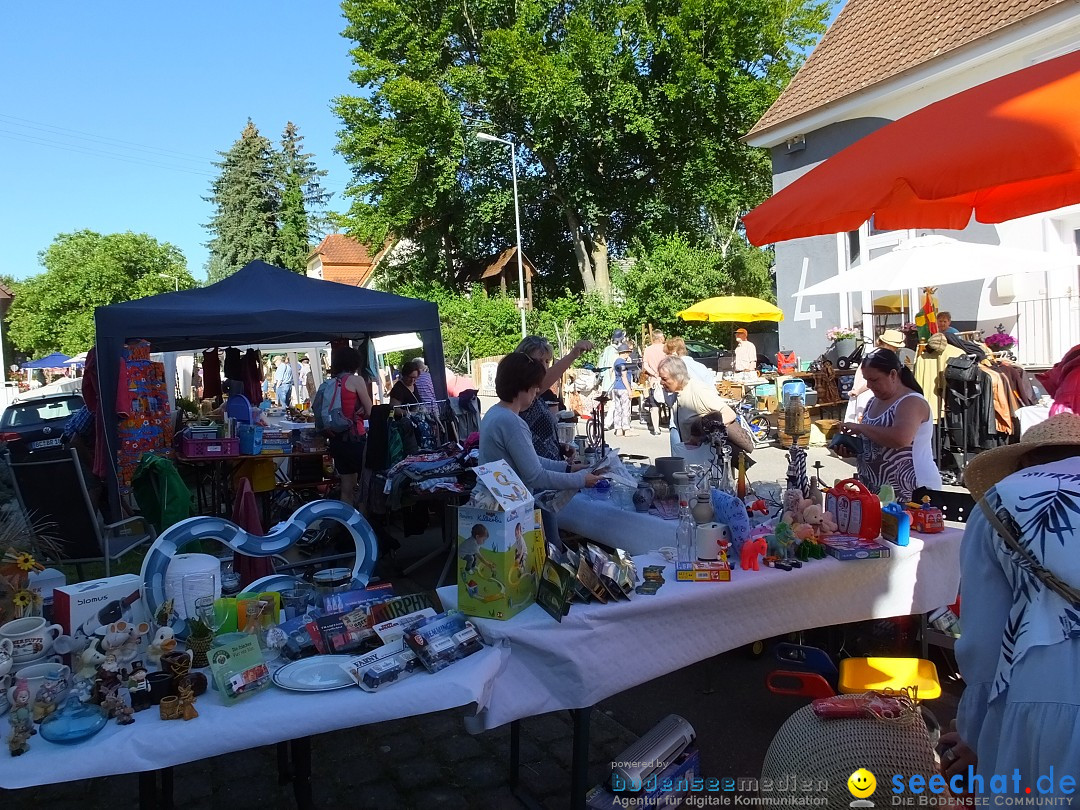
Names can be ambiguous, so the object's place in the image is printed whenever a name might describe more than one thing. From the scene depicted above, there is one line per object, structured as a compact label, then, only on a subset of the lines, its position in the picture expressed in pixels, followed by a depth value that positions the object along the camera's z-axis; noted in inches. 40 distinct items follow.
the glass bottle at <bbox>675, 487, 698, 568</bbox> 115.6
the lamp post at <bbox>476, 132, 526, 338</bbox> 798.0
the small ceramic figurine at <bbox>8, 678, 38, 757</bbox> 68.1
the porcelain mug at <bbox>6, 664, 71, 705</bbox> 74.2
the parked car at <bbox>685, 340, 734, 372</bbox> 733.3
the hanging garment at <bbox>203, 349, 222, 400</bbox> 417.7
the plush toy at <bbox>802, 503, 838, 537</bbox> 124.1
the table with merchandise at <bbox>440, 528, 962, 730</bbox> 91.2
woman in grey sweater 133.0
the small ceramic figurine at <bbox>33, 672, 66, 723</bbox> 72.4
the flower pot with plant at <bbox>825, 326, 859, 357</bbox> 418.7
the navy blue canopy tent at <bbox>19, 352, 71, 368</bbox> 1255.1
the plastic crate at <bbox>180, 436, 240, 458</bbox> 264.4
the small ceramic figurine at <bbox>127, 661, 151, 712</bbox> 75.5
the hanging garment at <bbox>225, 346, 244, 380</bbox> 399.2
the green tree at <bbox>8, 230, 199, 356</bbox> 1547.7
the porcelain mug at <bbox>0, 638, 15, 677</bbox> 76.4
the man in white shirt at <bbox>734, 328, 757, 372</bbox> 523.8
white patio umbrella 320.5
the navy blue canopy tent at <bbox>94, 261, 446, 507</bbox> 256.2
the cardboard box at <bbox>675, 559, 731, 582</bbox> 108.1
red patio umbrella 87.6
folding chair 177.6
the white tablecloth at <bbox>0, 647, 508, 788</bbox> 67.5
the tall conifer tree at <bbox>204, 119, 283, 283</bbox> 1475.1
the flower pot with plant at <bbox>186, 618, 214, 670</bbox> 82.4
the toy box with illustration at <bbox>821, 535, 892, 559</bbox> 116.9
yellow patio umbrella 578.9
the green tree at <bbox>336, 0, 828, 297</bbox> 841.5
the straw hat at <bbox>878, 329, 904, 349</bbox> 354.6
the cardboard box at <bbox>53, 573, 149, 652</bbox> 87.2
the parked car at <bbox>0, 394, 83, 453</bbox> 437.7
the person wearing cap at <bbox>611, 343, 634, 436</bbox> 510.3
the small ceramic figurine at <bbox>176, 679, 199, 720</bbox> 73.2
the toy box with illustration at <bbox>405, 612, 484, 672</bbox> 83.8
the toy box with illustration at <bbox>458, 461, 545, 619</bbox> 90.4
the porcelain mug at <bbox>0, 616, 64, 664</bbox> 80.5
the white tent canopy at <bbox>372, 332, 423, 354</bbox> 740.6
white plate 79.0
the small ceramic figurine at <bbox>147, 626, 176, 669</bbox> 80.9
